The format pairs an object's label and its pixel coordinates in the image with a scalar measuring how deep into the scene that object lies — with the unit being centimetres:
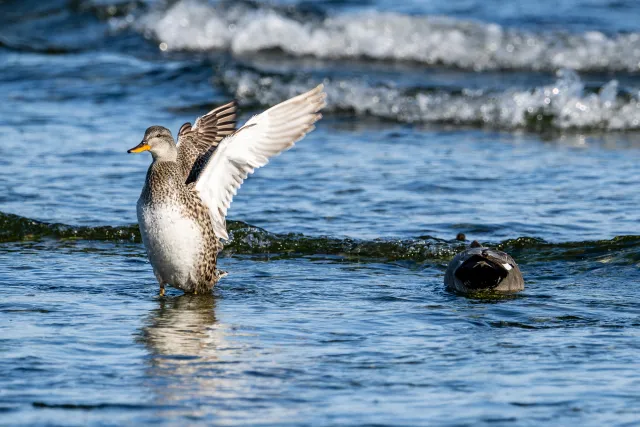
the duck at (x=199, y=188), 1388
